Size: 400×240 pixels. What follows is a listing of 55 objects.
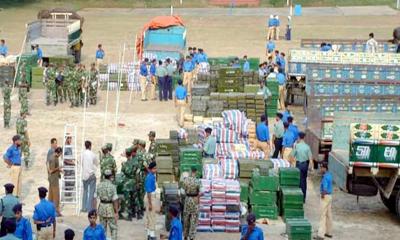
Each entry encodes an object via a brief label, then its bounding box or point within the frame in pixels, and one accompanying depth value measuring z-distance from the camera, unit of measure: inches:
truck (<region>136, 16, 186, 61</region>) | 1533.0
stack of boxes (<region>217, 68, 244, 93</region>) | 1269.7
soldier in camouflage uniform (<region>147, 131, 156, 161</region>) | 848.7
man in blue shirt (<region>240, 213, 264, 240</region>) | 614.9
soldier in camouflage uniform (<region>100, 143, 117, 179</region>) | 776.3
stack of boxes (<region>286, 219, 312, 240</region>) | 729.0
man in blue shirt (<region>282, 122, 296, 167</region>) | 945.5
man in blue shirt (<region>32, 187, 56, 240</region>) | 666.2
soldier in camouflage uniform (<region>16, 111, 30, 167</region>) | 933.7
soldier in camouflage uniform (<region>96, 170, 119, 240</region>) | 697.6
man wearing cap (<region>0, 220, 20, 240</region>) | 560.1
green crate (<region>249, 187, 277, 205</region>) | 808.9
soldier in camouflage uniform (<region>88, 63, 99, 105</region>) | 1274.6
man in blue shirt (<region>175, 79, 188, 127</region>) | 1154.7
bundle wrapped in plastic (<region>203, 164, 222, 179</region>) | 829.8
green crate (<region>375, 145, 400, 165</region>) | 780.0
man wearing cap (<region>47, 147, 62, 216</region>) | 795.4
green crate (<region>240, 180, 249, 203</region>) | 812.1
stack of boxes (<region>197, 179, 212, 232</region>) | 773.9
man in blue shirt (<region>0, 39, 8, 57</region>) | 1534.2
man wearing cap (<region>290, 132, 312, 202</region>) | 856.9
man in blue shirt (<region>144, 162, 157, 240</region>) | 746.2
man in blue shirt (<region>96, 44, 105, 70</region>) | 1571.1
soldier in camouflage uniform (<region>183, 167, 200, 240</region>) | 730.2
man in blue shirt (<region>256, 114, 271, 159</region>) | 983.0
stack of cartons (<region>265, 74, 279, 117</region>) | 1251.2
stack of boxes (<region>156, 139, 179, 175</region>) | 903.1
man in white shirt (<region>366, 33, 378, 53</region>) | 1493.6
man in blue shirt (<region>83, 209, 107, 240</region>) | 611.5
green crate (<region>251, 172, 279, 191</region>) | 805.9
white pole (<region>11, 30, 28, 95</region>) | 1393.2
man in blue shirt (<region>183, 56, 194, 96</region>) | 1343.4
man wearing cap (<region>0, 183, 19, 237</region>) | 679.7
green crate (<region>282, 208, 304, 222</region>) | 801.6
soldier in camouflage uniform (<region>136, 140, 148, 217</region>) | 787.4
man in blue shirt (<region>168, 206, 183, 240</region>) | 644.1
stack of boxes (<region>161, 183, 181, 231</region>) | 755.5
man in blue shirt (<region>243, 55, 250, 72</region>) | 1350.6
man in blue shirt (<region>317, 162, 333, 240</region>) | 761.0
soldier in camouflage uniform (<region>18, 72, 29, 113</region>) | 1142.1
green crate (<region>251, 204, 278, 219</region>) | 808.9
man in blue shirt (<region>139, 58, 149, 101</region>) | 1343.5
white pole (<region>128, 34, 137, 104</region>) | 1361.6
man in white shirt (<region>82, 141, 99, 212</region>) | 799.5
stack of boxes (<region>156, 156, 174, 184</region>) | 864.3
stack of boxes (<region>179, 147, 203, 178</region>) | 853.2
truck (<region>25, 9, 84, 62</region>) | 1552.7
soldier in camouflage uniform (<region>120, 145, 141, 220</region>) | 782.5
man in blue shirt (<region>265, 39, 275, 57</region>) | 1608.0
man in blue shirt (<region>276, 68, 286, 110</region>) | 1267.2
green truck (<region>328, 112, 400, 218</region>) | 780.6
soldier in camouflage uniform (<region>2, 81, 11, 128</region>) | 1126.4
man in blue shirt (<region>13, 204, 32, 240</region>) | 610.5
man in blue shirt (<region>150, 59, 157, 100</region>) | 1348.4
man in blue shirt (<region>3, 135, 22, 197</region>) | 817.5
